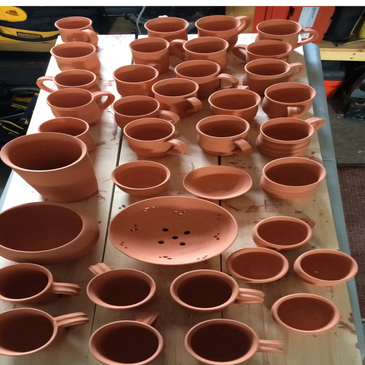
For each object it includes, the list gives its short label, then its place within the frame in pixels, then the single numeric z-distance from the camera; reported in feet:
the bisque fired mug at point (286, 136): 2.96
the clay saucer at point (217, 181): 2.83
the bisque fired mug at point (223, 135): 2.94
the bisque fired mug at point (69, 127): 3.06
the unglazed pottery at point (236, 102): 3.21
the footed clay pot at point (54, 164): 2.47
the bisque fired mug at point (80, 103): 3.22
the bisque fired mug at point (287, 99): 3.21
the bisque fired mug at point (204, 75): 3.50
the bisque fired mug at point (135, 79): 3.49
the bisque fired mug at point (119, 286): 2.20
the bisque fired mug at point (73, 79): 3.56
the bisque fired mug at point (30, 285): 2.14
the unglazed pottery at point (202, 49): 3.74
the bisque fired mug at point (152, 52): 3.78
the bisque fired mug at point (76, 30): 4.20
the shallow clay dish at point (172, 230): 2.44
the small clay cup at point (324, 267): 2.24
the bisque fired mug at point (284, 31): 3.94
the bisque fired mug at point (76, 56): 3.80
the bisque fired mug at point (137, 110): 3.21
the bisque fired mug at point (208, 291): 2.09
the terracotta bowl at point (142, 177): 2.76
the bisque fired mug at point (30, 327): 2.03
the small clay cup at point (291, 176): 2.67
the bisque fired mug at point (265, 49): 3.82
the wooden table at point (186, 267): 2.11
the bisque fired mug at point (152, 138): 2.97
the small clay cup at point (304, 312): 2.12
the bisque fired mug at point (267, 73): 3.50
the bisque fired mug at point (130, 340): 2.01
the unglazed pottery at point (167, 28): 4.09
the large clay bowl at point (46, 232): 2.30
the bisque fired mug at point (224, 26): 4.01
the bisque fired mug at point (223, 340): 1.98
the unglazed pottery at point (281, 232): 2.45
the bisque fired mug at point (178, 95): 3.30
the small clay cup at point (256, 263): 2.36
